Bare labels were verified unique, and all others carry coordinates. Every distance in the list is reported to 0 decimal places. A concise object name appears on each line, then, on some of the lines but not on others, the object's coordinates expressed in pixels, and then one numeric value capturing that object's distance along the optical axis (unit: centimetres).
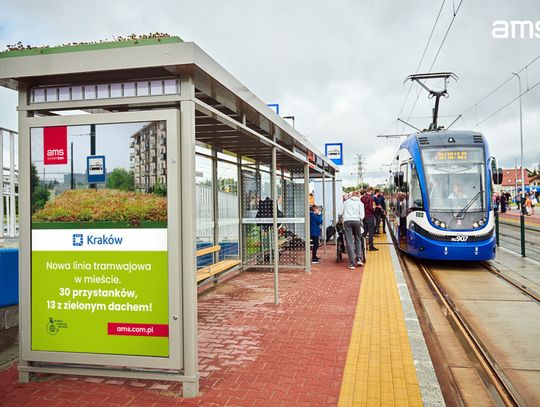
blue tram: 1116
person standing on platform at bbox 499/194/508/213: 4302
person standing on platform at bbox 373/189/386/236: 1857
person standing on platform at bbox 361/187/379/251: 1411
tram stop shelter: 413
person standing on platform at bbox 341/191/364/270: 1119
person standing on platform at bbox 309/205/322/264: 1216
